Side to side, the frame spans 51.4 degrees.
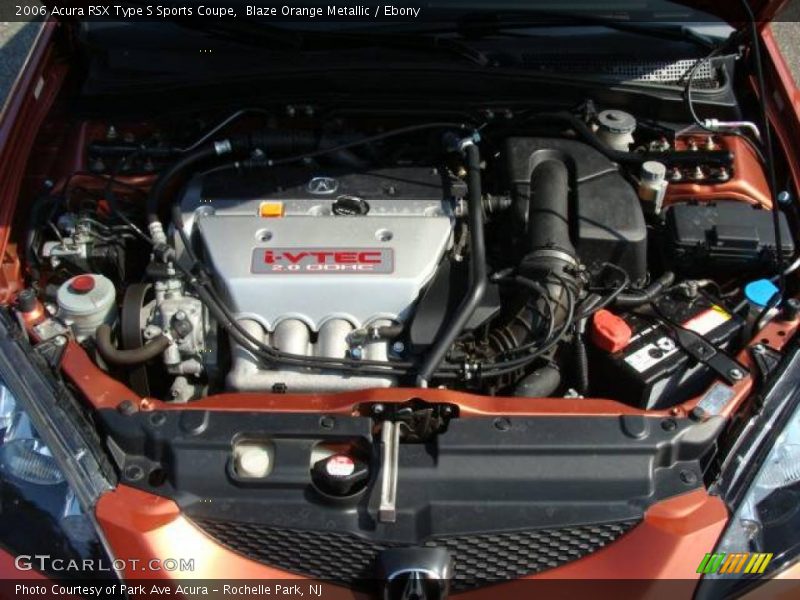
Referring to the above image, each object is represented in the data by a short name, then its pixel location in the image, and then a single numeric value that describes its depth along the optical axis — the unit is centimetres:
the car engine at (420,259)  179
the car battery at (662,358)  177
